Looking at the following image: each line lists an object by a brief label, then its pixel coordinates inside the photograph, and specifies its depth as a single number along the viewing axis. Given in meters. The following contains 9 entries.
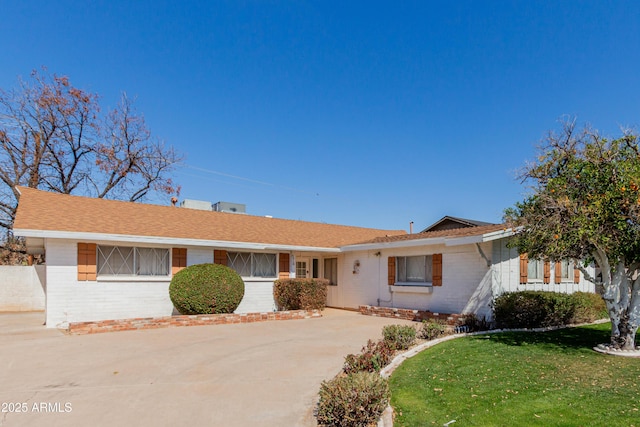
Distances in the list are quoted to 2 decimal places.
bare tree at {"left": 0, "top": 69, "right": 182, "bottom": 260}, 20.95
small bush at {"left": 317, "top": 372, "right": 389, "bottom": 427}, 4.24
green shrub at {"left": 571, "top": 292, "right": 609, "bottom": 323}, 11.59
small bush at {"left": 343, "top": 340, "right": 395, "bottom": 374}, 6.17
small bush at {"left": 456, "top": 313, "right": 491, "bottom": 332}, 10.91
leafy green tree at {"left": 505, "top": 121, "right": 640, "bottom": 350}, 6.74
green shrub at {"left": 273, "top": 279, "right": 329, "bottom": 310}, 14.06
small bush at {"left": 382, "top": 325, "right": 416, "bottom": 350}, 8.12
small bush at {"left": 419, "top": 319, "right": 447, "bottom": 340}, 9.13
